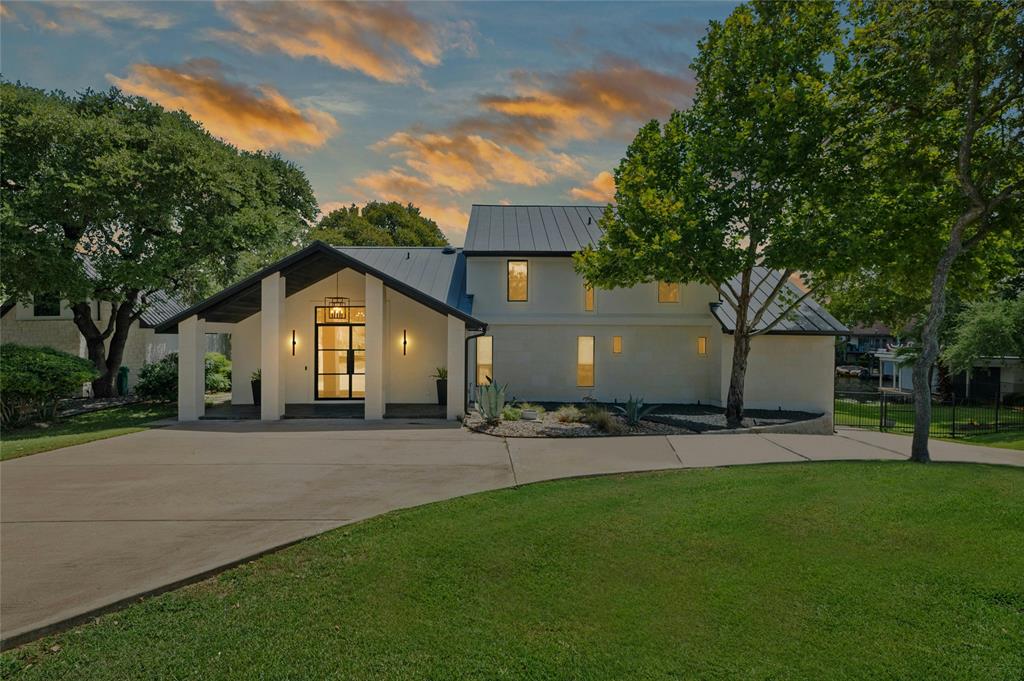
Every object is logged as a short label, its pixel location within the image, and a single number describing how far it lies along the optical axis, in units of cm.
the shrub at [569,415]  1453
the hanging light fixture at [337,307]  1795
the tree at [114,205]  1688
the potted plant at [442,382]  1797
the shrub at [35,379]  1452
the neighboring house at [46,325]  2364
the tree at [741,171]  1319
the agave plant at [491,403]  1405
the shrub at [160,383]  2023
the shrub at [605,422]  1331
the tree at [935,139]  900
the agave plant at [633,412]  1407
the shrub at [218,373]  2387
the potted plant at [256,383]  1775
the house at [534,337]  1806
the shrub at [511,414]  1484
